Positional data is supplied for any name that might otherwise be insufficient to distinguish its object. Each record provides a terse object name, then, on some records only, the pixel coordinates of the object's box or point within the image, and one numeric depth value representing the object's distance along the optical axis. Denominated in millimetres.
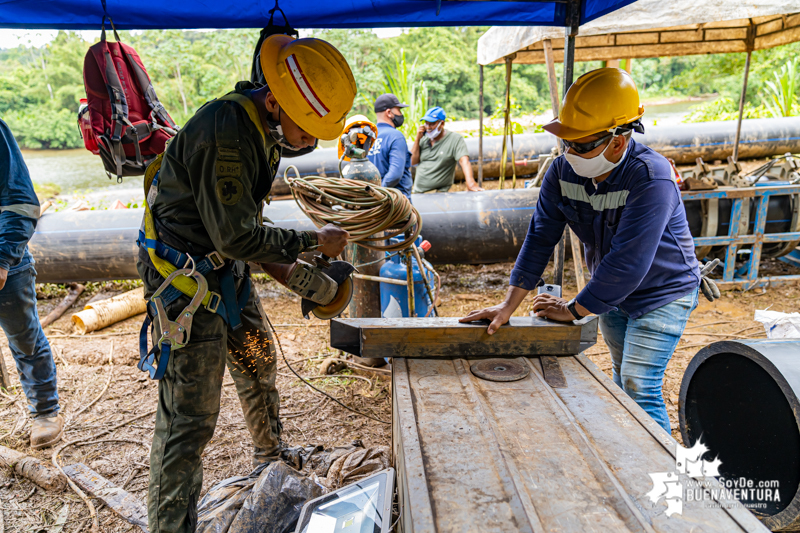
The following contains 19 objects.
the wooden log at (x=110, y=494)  2627
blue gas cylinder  4109
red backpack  2703
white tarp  4250
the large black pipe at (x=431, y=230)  5617
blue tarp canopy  2951
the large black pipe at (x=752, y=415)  2121
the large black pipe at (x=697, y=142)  9547
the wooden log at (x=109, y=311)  5371
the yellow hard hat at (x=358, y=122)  4230
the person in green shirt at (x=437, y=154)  6887
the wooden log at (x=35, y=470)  2910
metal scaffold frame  5727
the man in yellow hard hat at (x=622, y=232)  2186
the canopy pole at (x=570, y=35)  3352
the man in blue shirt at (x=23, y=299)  2896
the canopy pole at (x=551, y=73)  4340
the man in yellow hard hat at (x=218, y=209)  2002
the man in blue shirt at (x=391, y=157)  5031
